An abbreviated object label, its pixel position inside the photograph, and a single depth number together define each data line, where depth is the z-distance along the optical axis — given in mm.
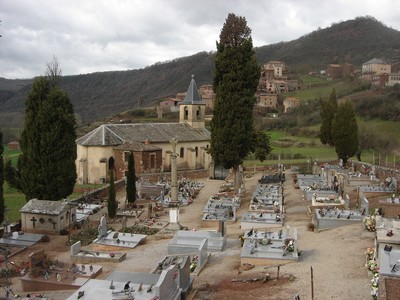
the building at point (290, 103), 98750
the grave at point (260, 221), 21422
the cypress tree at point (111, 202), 25594
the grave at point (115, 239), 19359
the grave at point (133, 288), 10898
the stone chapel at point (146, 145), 41219
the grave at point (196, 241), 17203
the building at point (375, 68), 121606
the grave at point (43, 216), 22609
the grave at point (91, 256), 17406
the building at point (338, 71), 133150
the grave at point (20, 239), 20547
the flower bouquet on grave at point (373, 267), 12678
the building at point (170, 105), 103338
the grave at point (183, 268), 12773
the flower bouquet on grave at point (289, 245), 15691
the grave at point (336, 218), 19609
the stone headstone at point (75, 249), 17680
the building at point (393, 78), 106188
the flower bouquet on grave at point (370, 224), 17211
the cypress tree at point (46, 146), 23750
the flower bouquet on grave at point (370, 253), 14127
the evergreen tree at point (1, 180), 20625
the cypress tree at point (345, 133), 38062
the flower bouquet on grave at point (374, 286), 11078
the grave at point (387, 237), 13109
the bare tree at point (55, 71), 37444
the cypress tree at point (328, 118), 43500
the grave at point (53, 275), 14133
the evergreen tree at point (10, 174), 33541
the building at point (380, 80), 103400
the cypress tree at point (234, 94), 30328
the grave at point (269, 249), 15289
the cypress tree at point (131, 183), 28659
